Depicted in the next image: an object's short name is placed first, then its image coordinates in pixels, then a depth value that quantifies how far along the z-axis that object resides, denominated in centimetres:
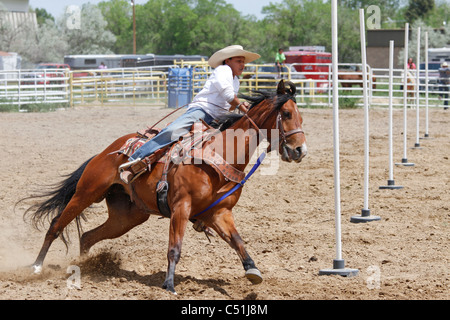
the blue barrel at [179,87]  2381
